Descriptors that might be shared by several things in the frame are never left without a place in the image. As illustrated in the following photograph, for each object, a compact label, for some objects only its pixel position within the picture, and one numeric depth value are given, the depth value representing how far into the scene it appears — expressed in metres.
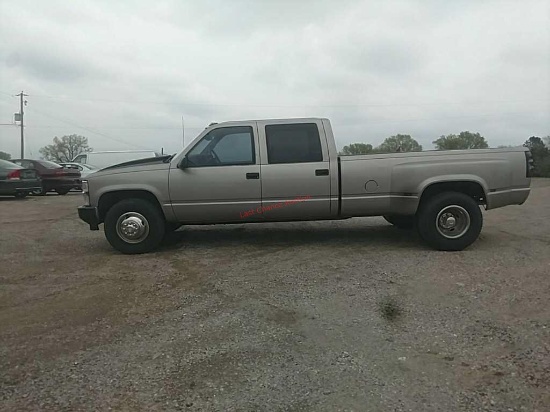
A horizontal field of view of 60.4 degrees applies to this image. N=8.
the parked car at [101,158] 19.88
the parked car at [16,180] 14.58
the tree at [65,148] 65.94
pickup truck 6.50
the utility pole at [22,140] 51.96
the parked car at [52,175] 16.56
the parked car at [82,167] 20.22
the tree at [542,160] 29.28
